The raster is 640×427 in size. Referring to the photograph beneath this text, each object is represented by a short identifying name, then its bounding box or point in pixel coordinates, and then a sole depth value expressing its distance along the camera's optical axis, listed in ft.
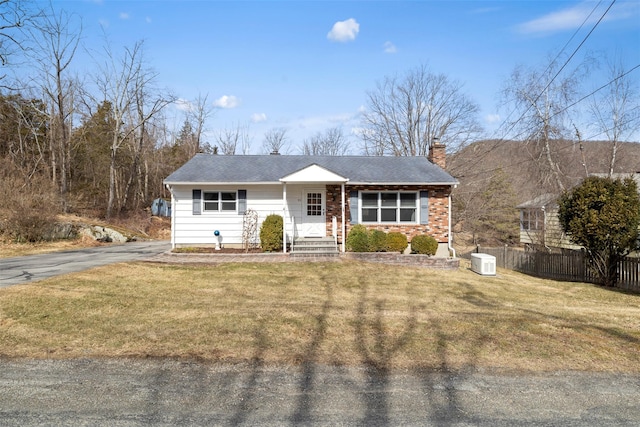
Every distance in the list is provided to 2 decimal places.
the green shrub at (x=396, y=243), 47.39
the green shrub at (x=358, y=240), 46.80
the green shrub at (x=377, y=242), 46.96
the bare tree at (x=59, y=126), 91.95
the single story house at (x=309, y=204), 50.19
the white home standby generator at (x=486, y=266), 44.62
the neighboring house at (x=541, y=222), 79.72
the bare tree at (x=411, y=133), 109.50
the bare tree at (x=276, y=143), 159.63
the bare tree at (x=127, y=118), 96.78
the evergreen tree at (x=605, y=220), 38.91
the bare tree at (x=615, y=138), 88.28
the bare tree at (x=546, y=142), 89.76
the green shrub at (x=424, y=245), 47.37
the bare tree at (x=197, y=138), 142.51
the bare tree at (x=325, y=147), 154.92
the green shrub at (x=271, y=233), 47.29
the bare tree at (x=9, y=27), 58.27
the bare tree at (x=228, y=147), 154.61
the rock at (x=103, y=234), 67.21
